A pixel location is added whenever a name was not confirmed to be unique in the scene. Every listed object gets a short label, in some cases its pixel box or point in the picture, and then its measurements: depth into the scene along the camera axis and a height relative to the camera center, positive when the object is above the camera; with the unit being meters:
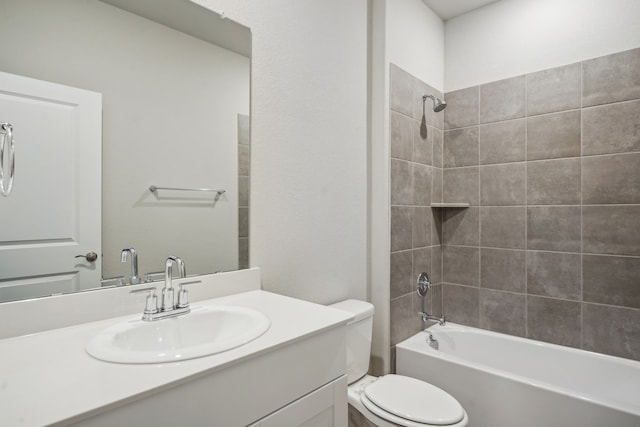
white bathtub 1.53 -0.87
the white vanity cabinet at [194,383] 0.60 -0.33
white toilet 1.41 -0.82
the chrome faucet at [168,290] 1.08 -0.24
